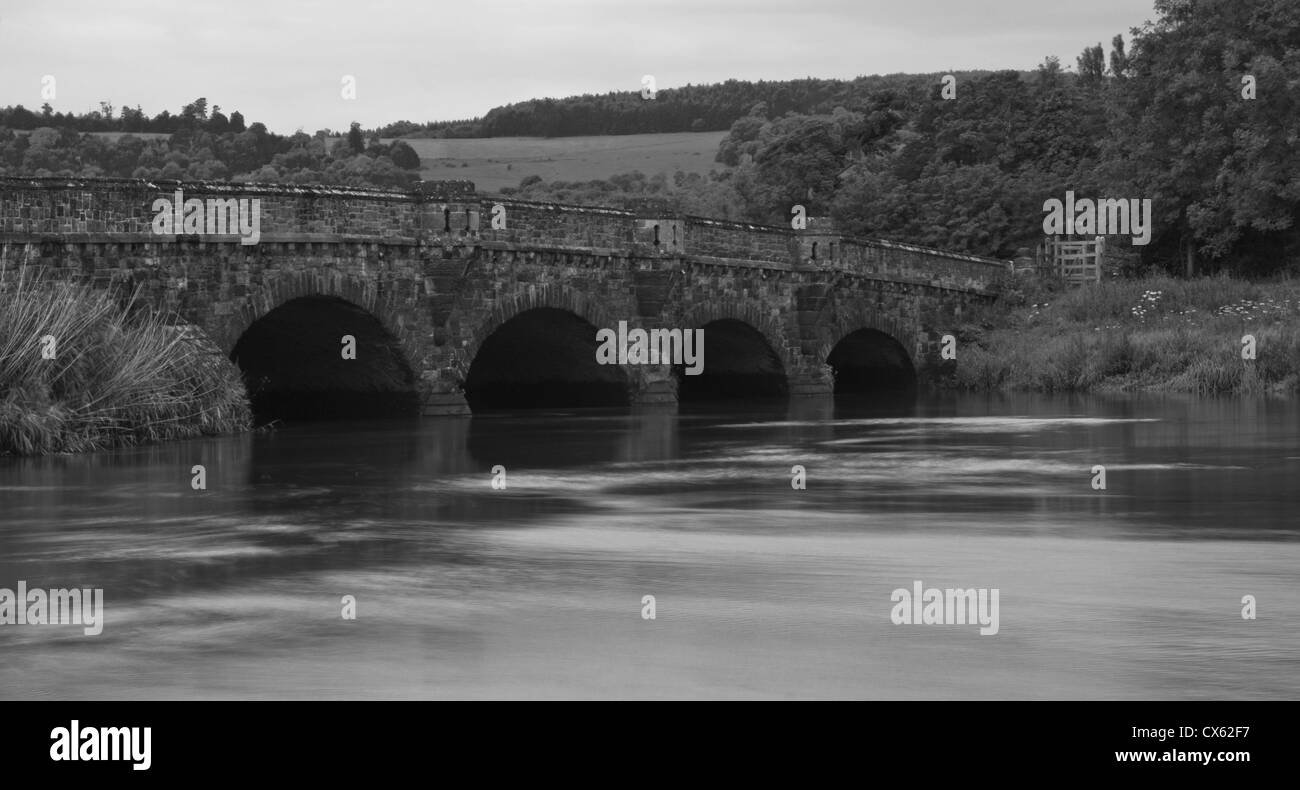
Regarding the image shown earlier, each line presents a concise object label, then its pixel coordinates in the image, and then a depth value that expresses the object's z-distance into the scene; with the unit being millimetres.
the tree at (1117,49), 90200
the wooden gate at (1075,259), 52312
